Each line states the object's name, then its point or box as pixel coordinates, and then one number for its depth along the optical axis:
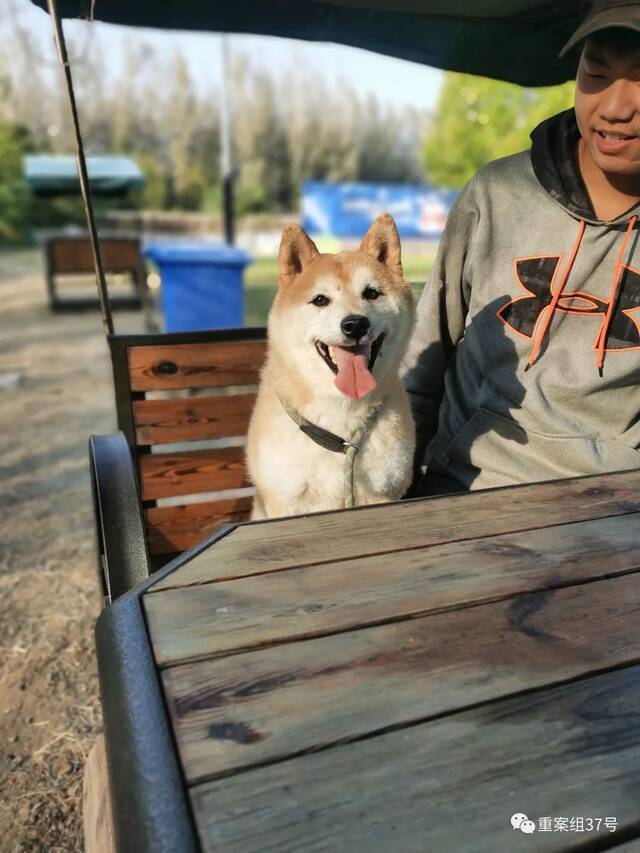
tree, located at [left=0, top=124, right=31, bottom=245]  23.95
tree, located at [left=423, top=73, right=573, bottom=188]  18.48
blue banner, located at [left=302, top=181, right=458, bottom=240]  18.48
